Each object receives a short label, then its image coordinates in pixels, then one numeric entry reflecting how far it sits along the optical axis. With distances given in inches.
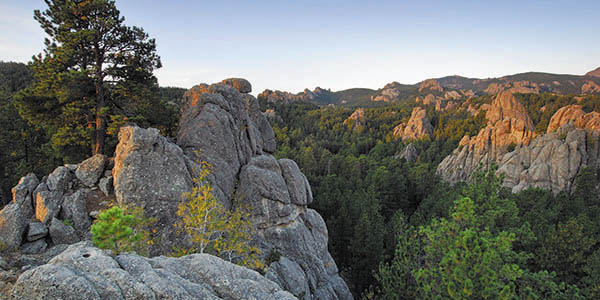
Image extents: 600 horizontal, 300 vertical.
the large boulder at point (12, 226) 435.5
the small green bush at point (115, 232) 363.9
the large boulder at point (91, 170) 573.0
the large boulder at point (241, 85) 1048.8
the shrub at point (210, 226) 476.7
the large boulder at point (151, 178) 531.5
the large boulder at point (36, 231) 462.3
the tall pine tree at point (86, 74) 616.7
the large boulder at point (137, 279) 188.5
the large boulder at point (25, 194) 532.8
